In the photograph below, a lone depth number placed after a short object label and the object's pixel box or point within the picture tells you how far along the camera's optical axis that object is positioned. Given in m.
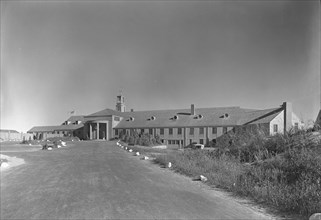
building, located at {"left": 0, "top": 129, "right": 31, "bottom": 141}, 58.71
